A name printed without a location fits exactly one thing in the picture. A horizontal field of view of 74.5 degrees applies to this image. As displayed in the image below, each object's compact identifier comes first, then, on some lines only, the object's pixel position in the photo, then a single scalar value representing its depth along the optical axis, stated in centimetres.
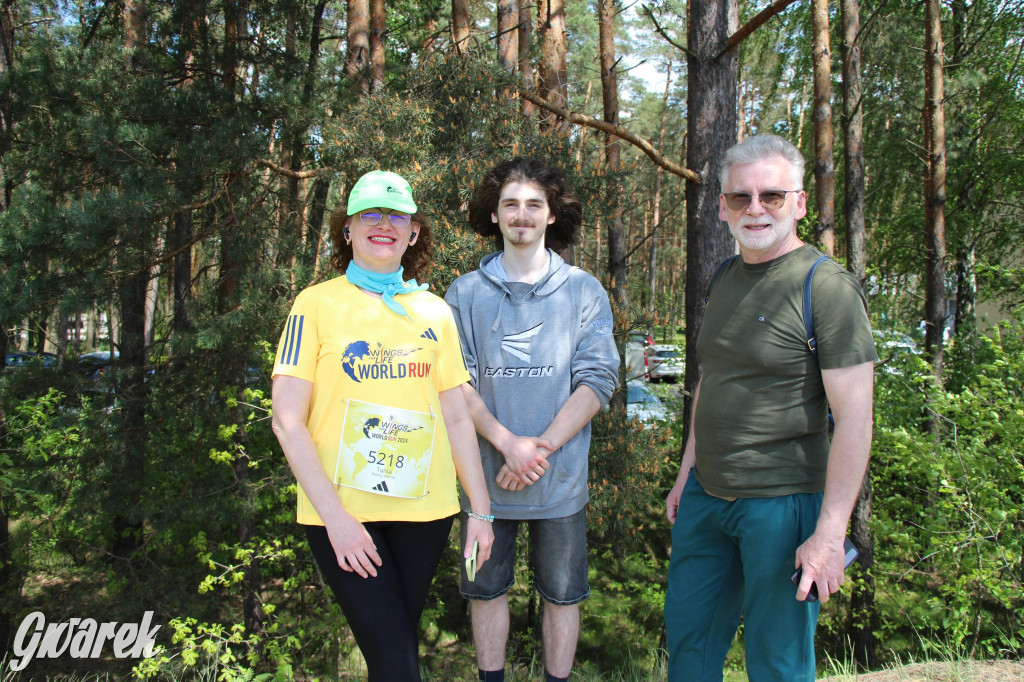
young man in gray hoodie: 234
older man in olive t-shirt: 179
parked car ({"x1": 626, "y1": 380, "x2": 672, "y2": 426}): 870
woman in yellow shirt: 180
